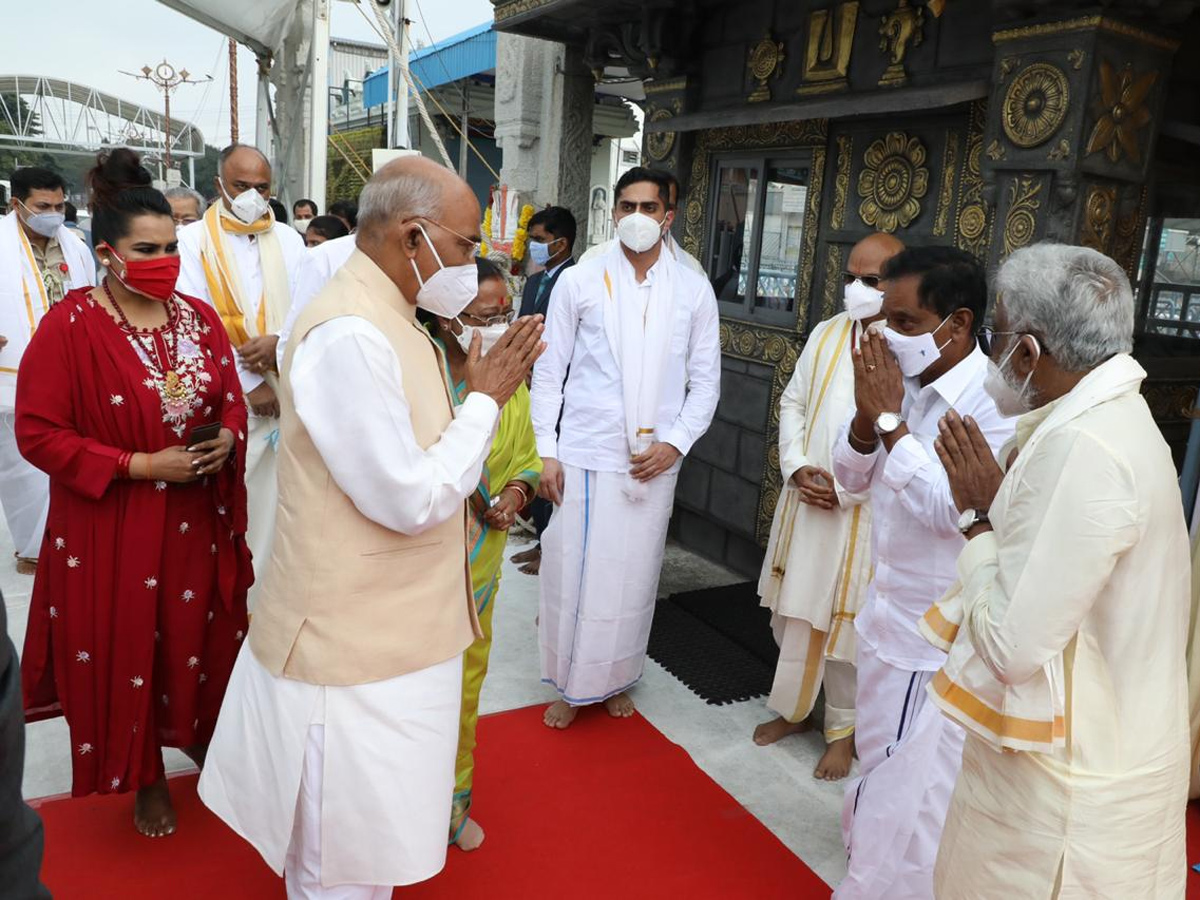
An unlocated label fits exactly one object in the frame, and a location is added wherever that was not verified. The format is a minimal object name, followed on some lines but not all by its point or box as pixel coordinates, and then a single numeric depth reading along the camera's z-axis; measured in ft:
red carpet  8.59
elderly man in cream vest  5.92
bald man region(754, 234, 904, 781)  10.65
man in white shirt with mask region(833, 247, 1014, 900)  7.55
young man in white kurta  11.53
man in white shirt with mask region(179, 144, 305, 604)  12.98
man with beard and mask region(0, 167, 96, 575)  15.70
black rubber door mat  13.17
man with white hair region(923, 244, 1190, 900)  4.95
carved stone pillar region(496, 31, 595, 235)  23.44
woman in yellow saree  8.44
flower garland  22.15
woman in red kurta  8.20
